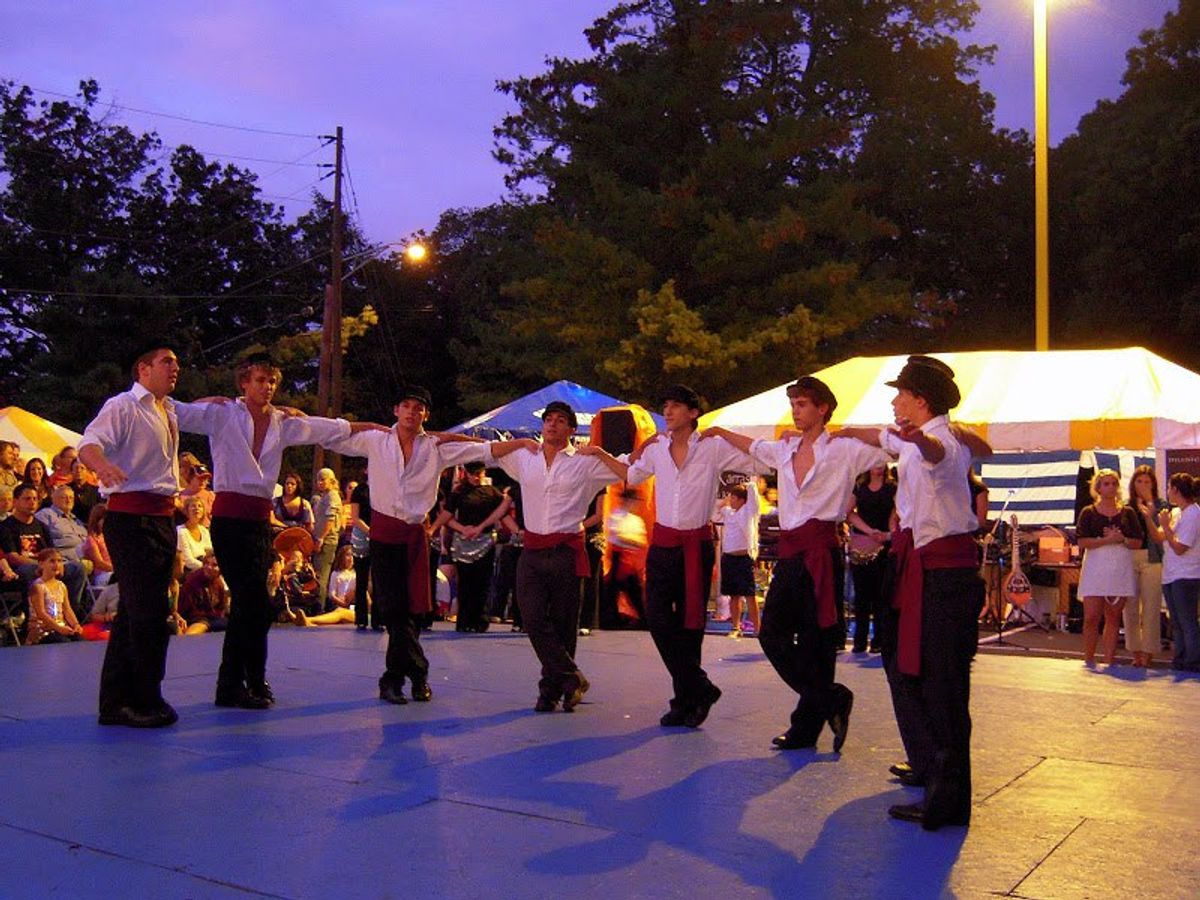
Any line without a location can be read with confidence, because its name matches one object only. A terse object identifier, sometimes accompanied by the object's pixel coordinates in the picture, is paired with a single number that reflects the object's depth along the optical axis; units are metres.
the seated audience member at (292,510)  14.59
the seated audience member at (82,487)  12.72
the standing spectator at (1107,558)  11.52
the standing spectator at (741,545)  13.60
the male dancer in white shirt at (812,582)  6.71
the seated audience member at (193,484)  12.59
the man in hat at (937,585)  5.16
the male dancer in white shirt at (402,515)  7.93
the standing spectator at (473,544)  12.89
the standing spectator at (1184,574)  11.33
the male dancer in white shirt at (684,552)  7.31
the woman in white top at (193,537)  12.38
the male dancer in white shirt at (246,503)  7.40
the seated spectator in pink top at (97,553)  11.83
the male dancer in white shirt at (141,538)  6.81
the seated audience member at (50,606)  11.01
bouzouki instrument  15.18
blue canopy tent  17.56
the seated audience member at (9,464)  12.14
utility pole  25.91
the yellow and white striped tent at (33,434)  17.91
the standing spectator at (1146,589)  11.81
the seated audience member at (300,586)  13.72
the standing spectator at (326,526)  14.19
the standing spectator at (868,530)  11.34
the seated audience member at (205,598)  12.38
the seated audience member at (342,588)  14.61
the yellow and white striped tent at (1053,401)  12.73
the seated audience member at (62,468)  12.62
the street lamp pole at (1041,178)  15.84
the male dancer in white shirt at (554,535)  7.81
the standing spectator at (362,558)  12.84
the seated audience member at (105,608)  11.57
